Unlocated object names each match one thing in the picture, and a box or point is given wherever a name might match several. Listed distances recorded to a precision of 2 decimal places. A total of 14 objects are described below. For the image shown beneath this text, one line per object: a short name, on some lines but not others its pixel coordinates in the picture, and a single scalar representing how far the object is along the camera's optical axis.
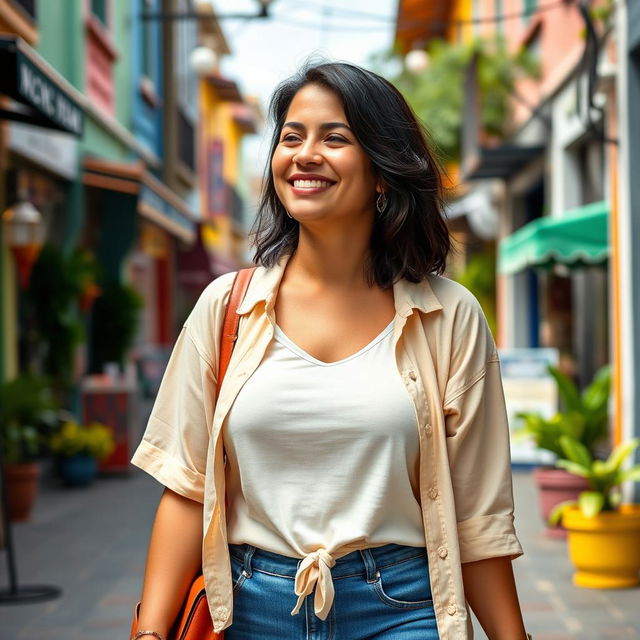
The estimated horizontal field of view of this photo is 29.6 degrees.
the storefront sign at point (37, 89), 6.48
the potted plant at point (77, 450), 11.15
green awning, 9.27
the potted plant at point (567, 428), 7.48
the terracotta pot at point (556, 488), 8.18
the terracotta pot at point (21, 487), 9.04
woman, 2.34
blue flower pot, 11.22
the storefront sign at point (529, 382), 11.84
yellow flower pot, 6.55
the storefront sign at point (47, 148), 10.37
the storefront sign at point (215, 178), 29.42
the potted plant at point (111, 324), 13.98
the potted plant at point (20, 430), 8.91
